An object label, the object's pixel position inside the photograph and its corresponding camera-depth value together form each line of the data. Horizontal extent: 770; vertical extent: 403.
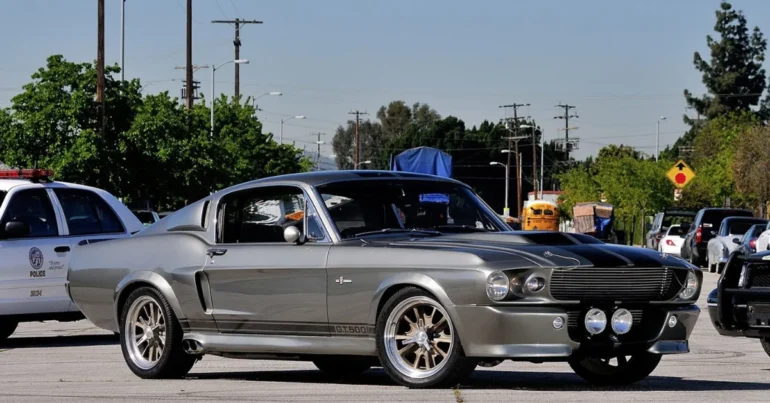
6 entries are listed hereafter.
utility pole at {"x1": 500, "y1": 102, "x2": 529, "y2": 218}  138.81
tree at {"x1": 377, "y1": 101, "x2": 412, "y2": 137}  166.88
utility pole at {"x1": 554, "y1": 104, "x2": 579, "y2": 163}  141.00
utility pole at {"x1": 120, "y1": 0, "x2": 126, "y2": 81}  65.06
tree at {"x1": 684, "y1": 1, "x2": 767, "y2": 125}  116.62
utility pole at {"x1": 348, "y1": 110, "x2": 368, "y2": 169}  127.24
